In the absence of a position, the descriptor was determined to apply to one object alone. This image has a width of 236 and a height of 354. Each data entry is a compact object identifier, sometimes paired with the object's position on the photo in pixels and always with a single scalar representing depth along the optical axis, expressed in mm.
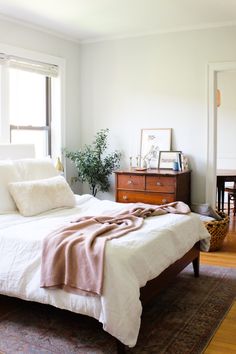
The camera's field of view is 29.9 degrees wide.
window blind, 4953
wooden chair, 6806
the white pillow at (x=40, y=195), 3773
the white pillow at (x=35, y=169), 4176
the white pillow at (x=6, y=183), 3773
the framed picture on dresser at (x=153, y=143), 5660
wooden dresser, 5082
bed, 2506
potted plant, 5719
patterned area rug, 2682
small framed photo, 5527
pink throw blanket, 2578
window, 5027
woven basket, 4797
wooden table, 6359
